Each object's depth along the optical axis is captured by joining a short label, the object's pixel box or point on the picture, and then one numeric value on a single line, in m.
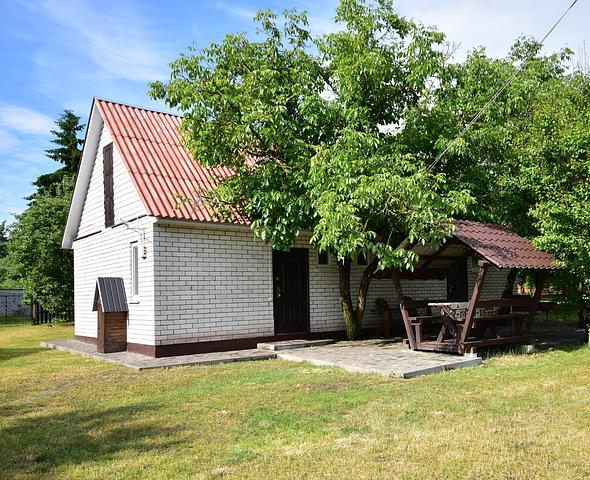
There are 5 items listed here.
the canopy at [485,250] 10.68
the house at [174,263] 12.07
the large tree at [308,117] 10.99
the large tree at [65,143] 39.97
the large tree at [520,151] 11.40
